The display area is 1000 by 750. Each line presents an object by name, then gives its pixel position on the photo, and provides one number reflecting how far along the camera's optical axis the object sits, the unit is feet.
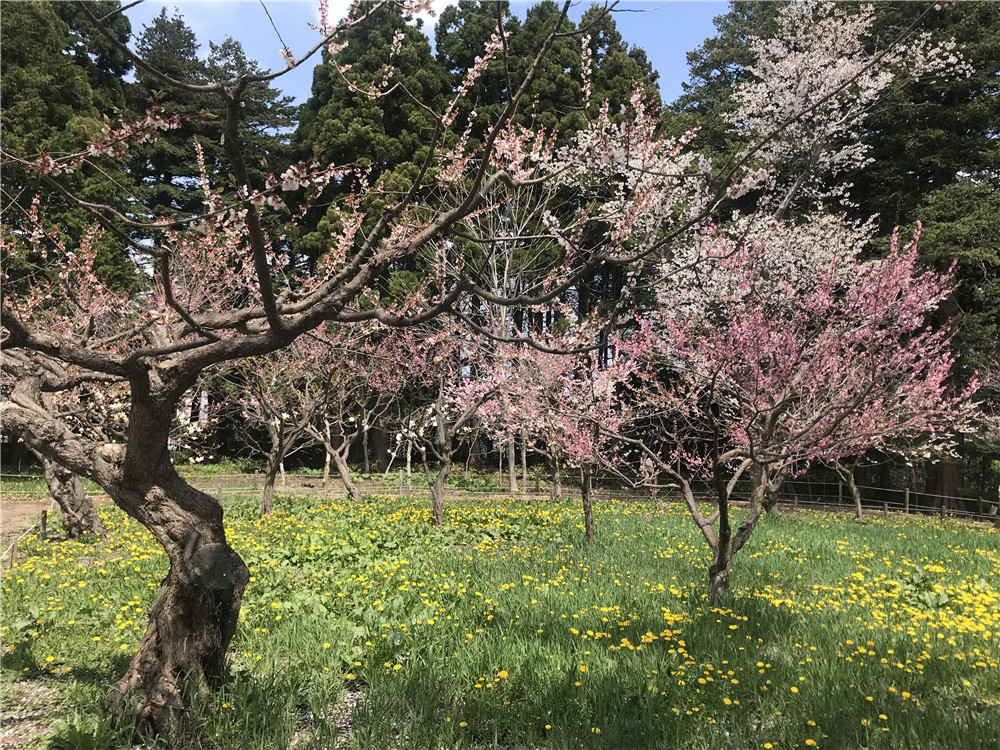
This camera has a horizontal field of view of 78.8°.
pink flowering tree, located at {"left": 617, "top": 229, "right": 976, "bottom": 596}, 18.88
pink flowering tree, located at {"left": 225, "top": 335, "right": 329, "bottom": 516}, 41.68
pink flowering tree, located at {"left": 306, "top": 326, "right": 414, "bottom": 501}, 45.91
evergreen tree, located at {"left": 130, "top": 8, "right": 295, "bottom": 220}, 78.28
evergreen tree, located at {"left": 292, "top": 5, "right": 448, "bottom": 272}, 73.10
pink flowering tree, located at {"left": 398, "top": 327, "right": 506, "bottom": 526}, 37.11
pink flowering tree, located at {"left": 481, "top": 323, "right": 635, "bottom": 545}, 31.01
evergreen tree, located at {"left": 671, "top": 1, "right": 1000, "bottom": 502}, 53.21
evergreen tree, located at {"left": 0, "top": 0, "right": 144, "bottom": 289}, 65.21
